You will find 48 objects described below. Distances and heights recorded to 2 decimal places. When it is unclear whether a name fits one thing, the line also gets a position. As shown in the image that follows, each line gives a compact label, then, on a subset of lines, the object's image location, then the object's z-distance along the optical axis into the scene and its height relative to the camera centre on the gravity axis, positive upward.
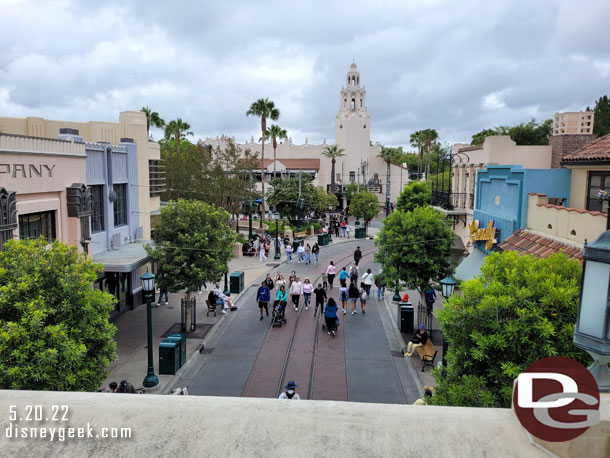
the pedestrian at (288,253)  32.12 -4.79
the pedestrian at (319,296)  19.73 -4.60
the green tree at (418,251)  17.19 -2.41
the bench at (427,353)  14.59 -5.05
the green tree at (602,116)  46.59 +6.50
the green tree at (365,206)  49.41 -2.59
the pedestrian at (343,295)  20.95 -4.84
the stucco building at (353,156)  82.38 +3.78
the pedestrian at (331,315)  17.27 -4.64
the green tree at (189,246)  17.45 -2.45
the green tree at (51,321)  8.15 -2.54
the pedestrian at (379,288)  19.45 -4.99
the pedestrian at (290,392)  10.49 -4.43
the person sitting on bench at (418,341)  15.26 -4.83
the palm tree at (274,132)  54.88 +4.98
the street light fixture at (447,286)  13.59 -2.82
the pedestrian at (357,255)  28.40 -4.30
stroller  18.83 -5.11
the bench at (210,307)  20.36 -5.26
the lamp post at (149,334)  13.07 -4.10
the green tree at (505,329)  7.16 -2.14
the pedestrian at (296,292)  20.84 -4.68
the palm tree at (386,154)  83.41 +4.26
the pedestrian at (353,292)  20.19 -4.49
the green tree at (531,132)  41.56 +4.39
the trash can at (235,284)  24.06 -5.07
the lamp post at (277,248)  34.03 -4.73
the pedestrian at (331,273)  24.67 -4.58
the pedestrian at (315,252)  32.56 -4.73
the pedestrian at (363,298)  20.62 -4.82
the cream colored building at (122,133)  21.88 +1.81
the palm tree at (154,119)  52.31 +5.88
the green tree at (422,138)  80.90 +6.99
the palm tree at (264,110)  50.38 +6.72
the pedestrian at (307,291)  20.81 -4.61
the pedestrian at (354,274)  23.50 -4.49
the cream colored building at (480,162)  20.83 +0.86
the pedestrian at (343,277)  21.89 -4.33
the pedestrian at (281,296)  19.25 -4.53
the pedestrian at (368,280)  21.59 -4.33
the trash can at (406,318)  17.98 -4.88
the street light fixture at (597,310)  3.35 -0.86
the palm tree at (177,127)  60.62 +5.99
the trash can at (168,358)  14.01 -5.05
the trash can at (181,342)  14.49 -4.81
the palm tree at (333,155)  75.12 +3.62
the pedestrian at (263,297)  19.61 -4.61
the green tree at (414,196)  34.12 -1.06
